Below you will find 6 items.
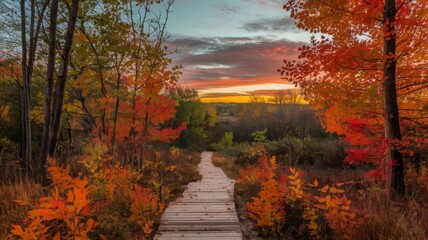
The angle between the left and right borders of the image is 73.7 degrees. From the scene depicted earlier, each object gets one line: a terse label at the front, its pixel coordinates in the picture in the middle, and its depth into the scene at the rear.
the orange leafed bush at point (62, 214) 2.69
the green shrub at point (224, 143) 28.65
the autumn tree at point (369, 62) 6.48
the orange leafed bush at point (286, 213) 4.13
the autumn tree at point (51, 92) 4.62
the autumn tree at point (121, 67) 7.55
